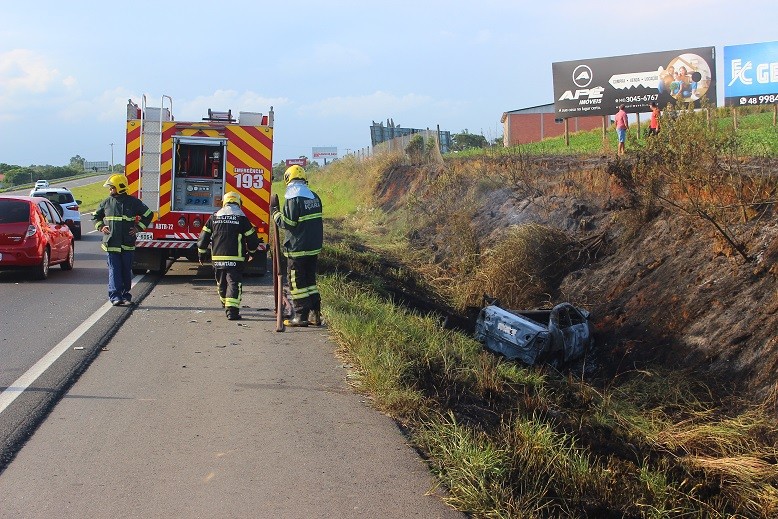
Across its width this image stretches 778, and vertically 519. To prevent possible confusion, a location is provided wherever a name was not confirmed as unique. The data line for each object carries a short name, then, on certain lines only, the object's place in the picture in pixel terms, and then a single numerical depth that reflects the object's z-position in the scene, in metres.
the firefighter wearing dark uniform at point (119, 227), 12.01
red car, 14.83
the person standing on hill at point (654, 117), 21.12
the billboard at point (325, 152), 84.15
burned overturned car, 10.38
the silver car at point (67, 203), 26.05
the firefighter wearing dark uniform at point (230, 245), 10.98
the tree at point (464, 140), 56.00
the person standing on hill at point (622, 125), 23.63
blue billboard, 31.41
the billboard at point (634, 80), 31.92
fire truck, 14.52
